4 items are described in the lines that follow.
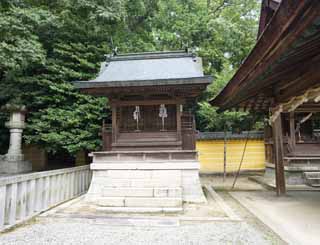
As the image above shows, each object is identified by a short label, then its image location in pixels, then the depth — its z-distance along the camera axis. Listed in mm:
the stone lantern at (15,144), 9680
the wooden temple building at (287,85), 2311
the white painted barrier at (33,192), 3982
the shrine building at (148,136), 5605
